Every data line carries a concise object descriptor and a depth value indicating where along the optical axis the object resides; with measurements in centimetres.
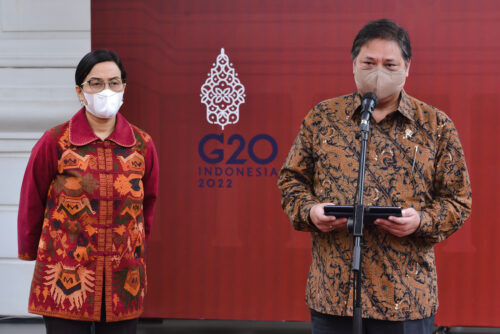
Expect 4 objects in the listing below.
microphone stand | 332
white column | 536
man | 349
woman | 381
